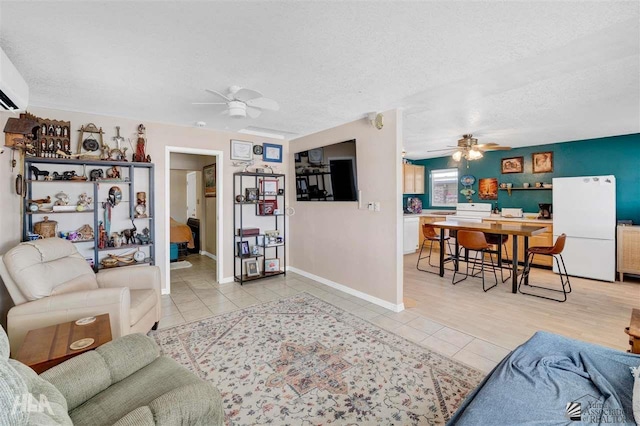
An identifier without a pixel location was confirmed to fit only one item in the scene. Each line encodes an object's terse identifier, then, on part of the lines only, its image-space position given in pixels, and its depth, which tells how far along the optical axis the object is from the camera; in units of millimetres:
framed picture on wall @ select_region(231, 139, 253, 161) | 4648
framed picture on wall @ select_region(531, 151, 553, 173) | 5672
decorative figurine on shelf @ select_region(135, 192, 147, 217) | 3906
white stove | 6406
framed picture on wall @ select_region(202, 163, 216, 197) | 6098
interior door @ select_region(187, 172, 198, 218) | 7500
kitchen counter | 5396
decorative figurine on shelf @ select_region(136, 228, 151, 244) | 3785
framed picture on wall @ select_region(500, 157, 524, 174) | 6051
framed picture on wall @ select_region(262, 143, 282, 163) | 4961
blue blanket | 1050
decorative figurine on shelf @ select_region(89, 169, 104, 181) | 3523
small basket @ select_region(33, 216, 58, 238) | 3143
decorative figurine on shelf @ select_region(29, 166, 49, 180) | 3188
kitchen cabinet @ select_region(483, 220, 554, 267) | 5262
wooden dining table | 3991
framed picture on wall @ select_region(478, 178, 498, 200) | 6459
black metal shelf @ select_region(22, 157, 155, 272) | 3164
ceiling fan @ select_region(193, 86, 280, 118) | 2588
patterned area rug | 1840
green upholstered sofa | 877
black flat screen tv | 3980
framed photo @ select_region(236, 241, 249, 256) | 4547
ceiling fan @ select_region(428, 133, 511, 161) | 4844
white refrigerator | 4523
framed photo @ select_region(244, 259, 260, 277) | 4728
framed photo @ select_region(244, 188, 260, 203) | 4758
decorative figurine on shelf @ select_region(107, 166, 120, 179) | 3678
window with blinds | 7340
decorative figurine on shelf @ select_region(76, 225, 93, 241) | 3454
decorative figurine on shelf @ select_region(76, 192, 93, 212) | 3428
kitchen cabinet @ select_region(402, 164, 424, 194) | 7205
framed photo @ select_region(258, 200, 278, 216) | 4856
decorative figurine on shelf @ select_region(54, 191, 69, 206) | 3389
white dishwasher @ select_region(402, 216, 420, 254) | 6879
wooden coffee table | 1519
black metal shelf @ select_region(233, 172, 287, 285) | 4645
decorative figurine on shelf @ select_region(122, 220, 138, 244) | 3750
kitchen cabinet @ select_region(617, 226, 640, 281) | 4488
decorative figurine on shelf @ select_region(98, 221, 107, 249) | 3551
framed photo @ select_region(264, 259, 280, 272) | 4902
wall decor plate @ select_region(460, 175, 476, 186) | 6797
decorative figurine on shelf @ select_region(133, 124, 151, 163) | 3805
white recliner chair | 2104
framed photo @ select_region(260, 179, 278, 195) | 4875
